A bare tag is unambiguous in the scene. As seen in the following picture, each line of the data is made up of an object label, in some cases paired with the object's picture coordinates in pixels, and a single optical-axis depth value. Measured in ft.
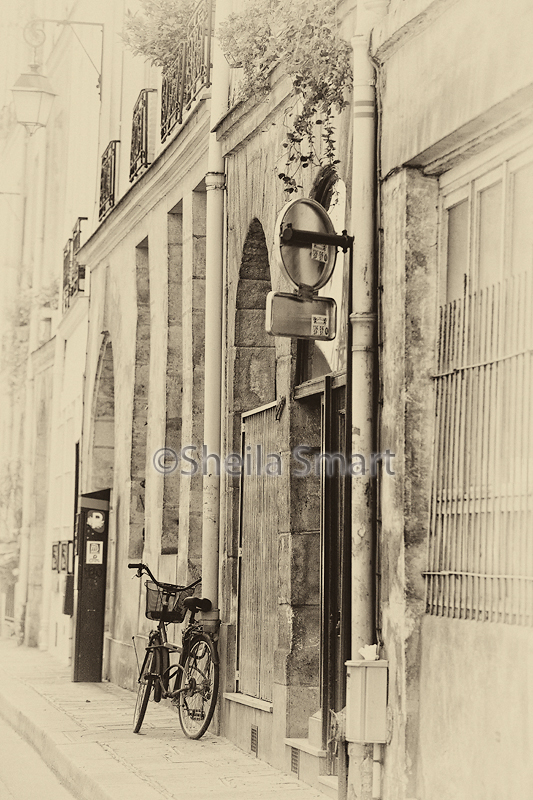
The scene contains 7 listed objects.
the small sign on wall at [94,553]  50.88
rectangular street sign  25.72
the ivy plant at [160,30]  42.83
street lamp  65.51
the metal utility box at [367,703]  23.75
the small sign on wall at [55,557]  69.05
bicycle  35.12
